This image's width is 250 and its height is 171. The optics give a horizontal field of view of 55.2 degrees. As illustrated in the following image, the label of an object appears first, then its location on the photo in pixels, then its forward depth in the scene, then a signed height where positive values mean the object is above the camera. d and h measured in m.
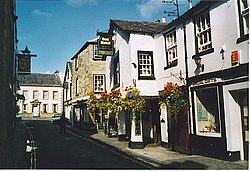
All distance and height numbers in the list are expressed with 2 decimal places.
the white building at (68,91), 30.68 +2.15
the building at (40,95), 51.75 +2.70
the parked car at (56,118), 30.55 -1.56
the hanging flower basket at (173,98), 10.12 +0.31
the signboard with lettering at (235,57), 8.00 +1.59
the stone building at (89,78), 22.73 +2.82
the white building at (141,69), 12.79 +2.07
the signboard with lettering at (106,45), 15.53 +4.02
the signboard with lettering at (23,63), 13.70 +2.55
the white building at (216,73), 8.11 +1.20
